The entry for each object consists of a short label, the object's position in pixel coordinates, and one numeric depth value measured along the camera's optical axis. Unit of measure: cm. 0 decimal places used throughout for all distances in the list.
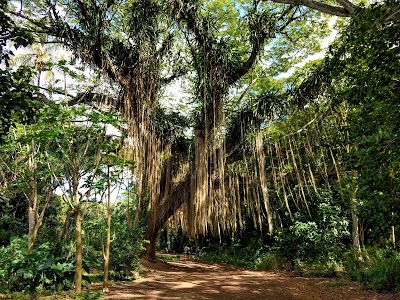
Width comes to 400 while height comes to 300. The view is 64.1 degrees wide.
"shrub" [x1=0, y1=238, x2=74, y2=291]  457
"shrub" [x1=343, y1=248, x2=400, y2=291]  536
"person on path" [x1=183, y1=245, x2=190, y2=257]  1652
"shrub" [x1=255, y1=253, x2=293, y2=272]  951
